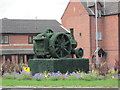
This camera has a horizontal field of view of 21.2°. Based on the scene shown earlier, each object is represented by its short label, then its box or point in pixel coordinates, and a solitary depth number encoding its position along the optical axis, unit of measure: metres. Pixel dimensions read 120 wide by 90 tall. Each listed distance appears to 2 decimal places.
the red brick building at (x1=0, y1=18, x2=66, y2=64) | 47.45
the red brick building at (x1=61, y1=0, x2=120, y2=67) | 47.81
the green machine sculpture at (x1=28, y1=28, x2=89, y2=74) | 23.36
